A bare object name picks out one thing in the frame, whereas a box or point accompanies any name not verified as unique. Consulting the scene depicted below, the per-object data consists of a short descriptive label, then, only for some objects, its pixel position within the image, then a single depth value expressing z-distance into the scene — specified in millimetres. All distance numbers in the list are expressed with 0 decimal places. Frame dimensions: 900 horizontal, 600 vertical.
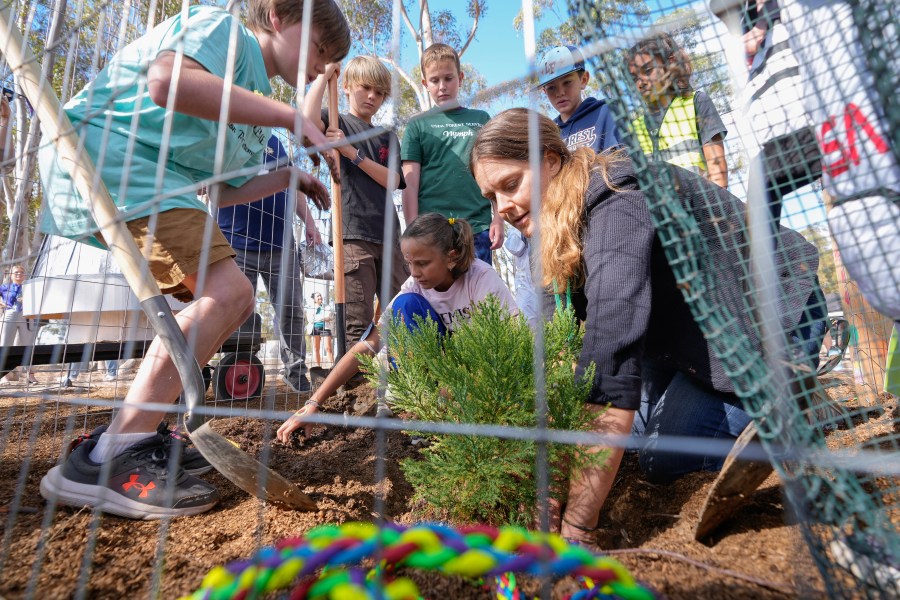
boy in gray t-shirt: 2834
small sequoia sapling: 1070
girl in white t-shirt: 2000
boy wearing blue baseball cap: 2369
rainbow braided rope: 561
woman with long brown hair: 1095
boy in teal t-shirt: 1229
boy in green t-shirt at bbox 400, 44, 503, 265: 2670
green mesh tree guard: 669
